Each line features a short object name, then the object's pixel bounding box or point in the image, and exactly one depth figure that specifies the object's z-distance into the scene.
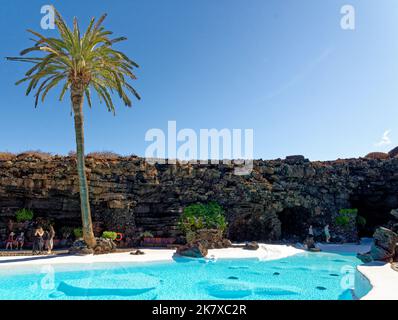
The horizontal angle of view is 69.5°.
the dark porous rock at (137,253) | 14.33
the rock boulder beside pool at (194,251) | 13.86
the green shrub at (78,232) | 17.31
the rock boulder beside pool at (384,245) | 11.12
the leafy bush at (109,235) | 16.50
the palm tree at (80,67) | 14.49
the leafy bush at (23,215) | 17.31
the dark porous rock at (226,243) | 17.39
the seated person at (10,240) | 15.82
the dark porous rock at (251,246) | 16.48
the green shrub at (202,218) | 18.55
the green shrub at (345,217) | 21.94
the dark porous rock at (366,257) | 11.38
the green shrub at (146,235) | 18.47
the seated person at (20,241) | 16.06
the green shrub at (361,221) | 24.11
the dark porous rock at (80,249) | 14.05
